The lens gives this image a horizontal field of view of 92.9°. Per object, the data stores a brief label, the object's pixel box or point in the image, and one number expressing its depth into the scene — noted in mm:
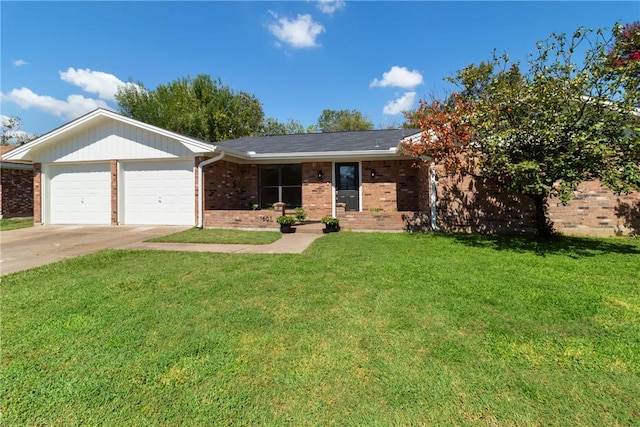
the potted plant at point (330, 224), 9055
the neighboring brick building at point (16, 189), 14086
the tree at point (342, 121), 36031
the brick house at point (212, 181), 9852
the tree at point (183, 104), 28875
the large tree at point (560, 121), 5930
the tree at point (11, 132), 34812
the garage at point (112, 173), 10641
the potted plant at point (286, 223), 9106
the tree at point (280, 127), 35469
